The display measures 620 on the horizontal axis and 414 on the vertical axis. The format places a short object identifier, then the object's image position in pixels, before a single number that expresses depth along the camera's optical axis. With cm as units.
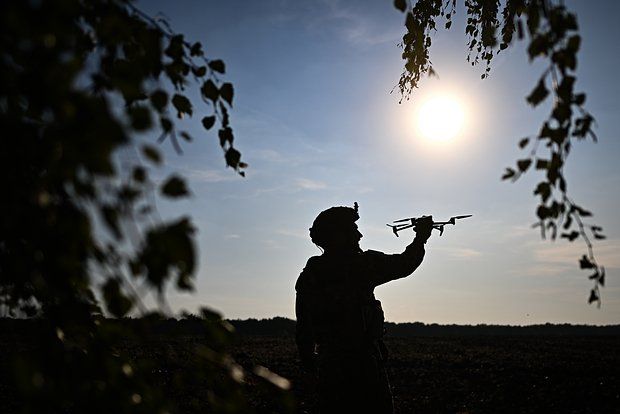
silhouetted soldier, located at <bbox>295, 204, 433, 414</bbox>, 531
